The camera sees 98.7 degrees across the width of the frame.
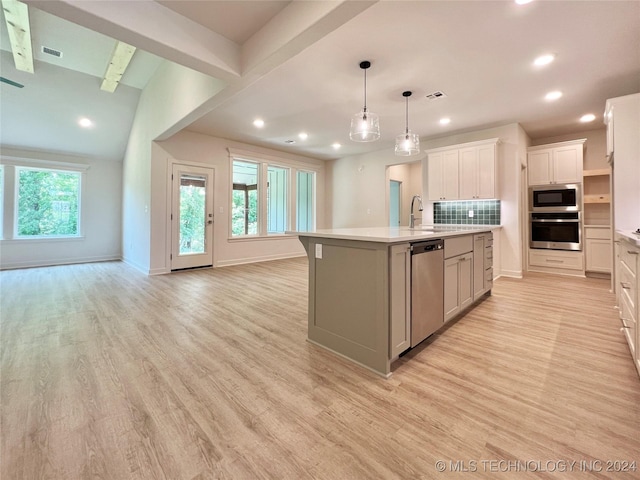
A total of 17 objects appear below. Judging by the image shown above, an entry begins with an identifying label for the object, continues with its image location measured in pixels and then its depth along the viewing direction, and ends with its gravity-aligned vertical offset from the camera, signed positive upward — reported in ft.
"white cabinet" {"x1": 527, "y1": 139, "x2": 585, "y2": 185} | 15.92 +4.76
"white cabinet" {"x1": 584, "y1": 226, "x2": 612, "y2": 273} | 15.40 -0.39
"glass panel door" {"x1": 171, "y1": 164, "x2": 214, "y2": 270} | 17.80 +1.74
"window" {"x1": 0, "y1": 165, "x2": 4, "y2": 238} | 18.58 +3.18
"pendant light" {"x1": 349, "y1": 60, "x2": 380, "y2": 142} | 10.12 +4.34
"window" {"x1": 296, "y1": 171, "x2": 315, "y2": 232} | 25.76 +3.93
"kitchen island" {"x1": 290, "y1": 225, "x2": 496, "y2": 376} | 5.97 -1.22
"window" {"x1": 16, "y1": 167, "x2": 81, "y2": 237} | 19.47 +2.95
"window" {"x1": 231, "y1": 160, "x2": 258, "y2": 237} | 21.08 +3.34
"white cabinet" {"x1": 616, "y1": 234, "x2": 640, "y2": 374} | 5.86 -1.28
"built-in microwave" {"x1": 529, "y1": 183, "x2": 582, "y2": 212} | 15.88 +2.62
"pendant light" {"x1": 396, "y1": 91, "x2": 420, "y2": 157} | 12.06 +4.36
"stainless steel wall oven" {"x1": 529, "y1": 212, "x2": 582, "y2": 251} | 15.98 +0.66
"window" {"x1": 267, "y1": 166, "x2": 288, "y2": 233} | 23.67 +3.69
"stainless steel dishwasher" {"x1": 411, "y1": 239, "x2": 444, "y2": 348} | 6.70 -1.22
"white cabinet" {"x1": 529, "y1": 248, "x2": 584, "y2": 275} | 15.98 -1.20
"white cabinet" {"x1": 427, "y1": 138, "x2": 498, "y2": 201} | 15.96 +4.36
